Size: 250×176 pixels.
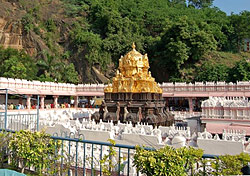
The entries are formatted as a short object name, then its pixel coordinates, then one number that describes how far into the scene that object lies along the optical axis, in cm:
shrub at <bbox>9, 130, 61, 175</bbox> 542
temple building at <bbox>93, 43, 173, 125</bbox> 1595
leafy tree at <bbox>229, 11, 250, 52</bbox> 4822
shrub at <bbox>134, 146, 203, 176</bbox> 409
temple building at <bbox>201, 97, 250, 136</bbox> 1566
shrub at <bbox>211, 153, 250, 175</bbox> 384
